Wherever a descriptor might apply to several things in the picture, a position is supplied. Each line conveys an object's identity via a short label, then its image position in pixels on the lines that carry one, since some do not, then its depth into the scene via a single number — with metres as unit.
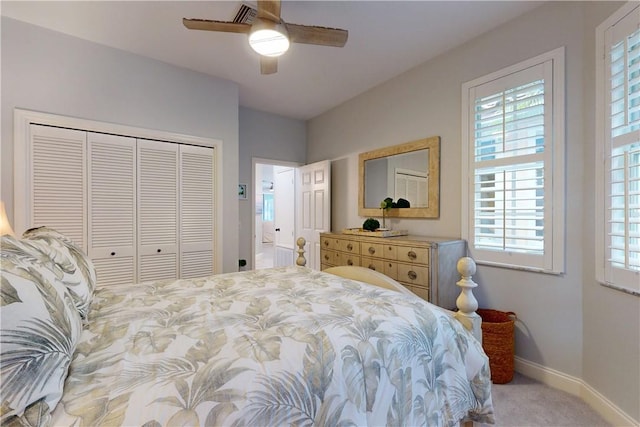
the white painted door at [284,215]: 5.13
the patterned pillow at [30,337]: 0.65
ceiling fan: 1.68
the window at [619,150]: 1.59
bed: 0.71
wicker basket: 2.16
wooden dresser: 2.38
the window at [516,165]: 2.10
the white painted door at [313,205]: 4.29
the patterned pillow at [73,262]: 1.17
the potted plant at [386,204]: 3.26
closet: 2.54
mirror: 2.93
